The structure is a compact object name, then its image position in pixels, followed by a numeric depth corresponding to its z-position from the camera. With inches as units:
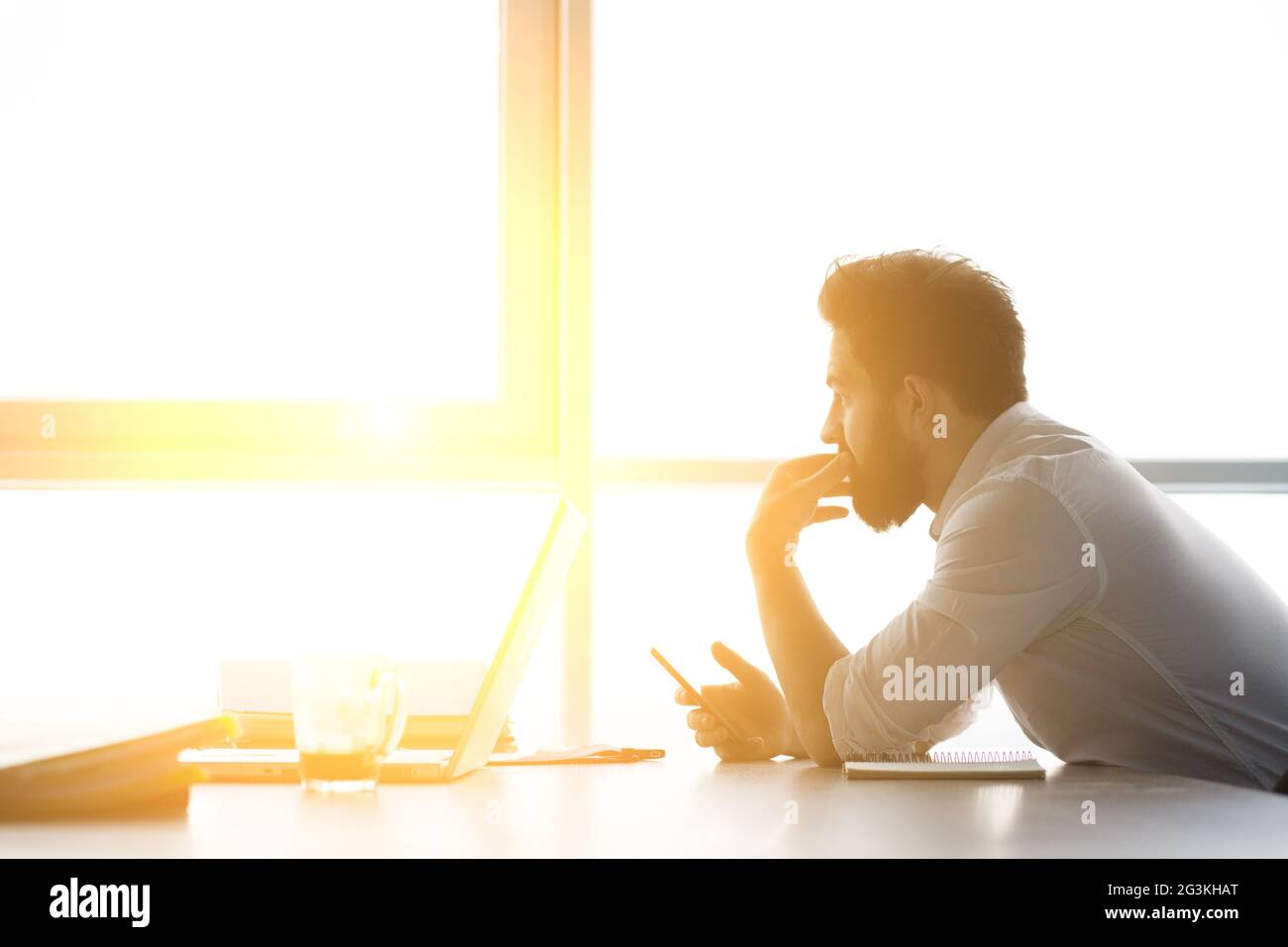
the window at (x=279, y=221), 88.9
